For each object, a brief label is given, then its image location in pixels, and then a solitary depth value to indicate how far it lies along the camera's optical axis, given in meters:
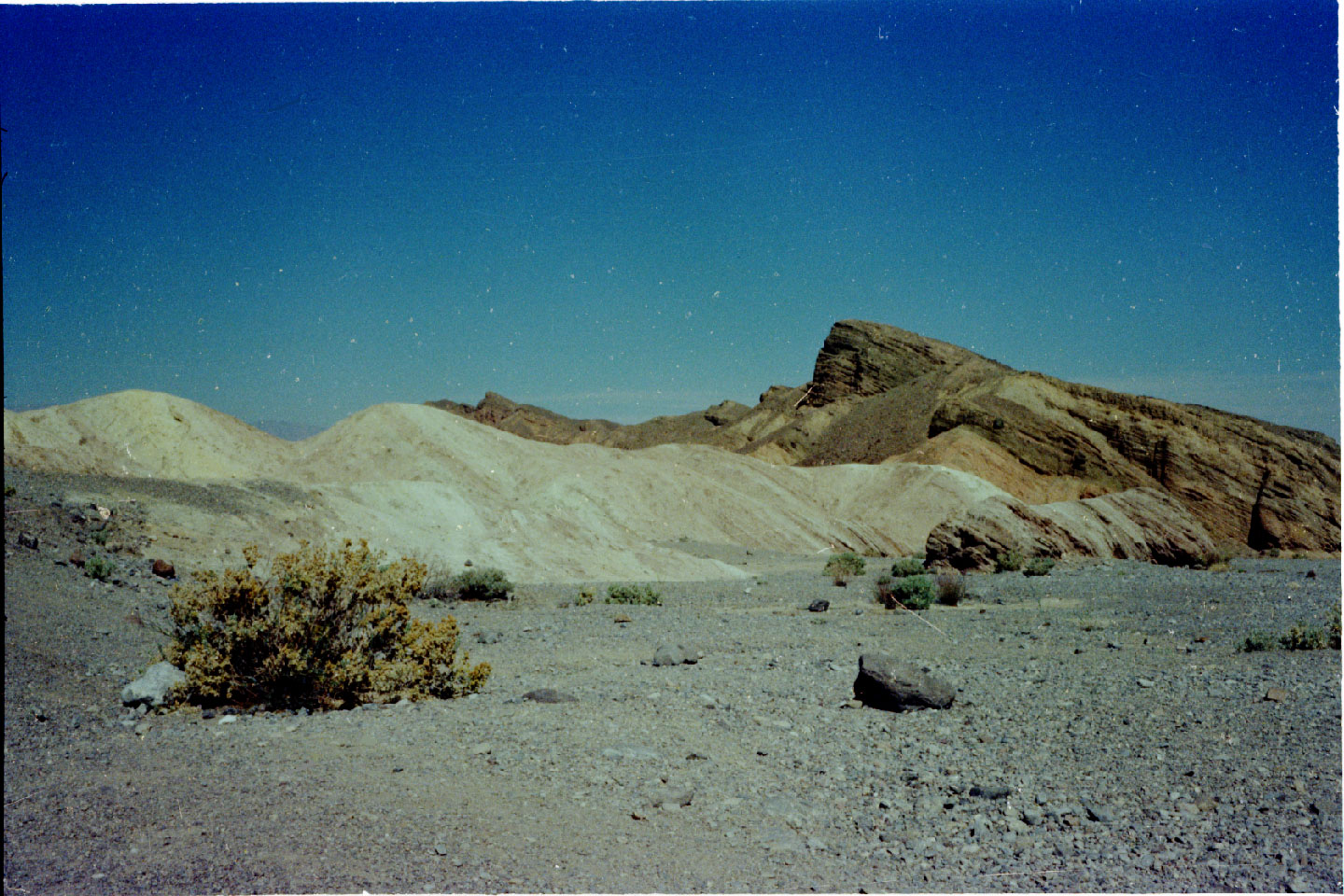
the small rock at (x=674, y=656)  9.39
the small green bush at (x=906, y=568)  20.38
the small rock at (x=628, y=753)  5.73
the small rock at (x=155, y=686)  6.85
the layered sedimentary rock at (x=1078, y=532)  21.70
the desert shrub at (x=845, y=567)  21.86
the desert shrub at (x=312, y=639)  7.07
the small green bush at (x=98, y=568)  11.55
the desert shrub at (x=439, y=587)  15.91
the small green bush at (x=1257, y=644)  9.25
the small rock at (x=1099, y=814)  4.71
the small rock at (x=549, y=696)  7.39
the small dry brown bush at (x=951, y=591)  15.14
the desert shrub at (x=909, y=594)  14.69
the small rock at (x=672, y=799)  4.95
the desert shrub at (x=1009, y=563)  20.69
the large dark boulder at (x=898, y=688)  7.21
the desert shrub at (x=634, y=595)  15.62
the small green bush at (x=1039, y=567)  19.27
